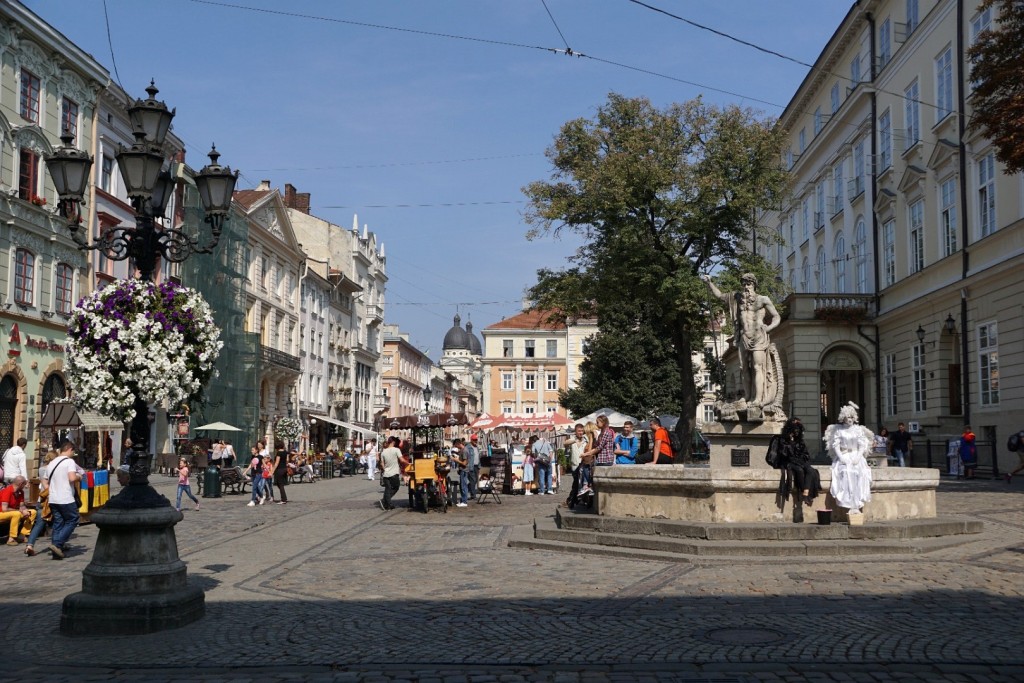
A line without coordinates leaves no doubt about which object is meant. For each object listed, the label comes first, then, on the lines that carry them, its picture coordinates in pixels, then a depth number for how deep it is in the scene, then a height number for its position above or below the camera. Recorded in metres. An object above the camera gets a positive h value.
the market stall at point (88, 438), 17.95 -0.45
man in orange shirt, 16.30 -0.35
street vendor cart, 20.30 -1.16
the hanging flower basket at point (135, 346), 10.41 +0.80
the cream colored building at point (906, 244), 27.38 +5.77
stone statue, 14.17 +1.05
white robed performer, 12.33 -0.55
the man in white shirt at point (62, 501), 13.37 -1.01
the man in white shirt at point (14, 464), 16.03 -0.65
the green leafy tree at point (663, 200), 30.30 +6.68
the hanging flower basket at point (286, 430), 46.69 -0.30
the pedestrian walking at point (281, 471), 24.33 -1.13
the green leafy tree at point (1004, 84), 18.72 +6.43
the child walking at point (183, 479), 21.50 -1.17
